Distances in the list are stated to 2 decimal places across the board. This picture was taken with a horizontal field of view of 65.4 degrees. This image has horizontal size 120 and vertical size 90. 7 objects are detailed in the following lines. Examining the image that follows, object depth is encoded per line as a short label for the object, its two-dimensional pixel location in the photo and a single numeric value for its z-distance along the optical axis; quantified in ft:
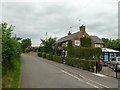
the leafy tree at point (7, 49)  17.68
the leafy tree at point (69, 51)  50.49
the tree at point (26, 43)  165.83
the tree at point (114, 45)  92.82
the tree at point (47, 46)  92.25
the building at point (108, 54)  63.07
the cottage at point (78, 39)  78.22
